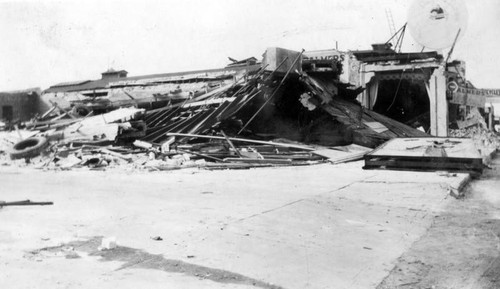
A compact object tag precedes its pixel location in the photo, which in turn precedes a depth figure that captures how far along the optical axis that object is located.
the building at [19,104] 28.92
